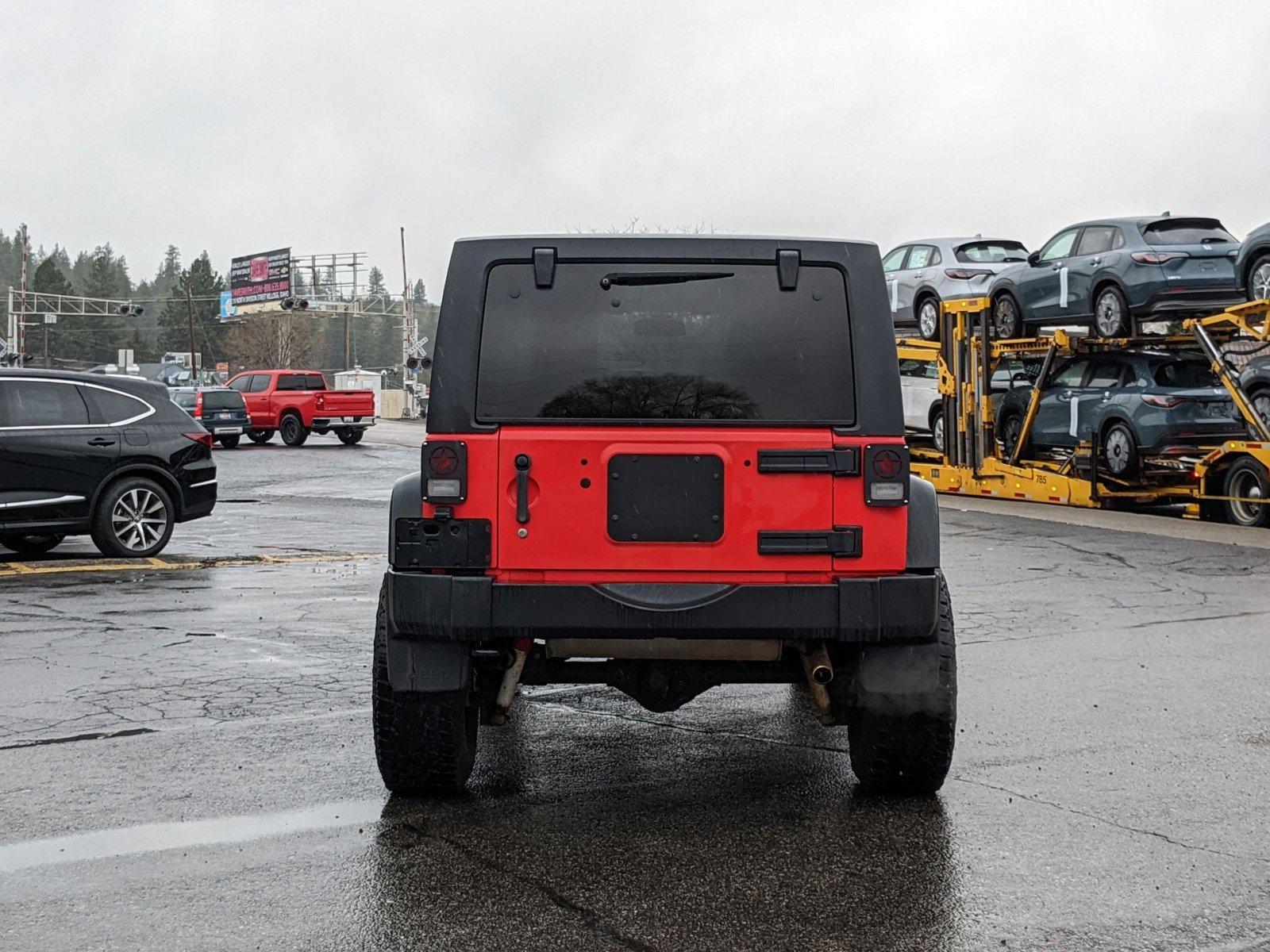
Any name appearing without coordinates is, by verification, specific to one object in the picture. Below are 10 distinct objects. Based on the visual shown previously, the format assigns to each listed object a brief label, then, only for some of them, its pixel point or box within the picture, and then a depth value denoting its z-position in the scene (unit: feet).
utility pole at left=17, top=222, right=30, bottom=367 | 279.77
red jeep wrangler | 16.21
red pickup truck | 130.62
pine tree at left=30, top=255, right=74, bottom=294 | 371.35
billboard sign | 338.54
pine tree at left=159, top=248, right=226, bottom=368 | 401.29
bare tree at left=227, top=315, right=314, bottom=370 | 357.20
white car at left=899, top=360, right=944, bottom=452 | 75.87
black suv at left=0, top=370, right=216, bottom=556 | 42.22
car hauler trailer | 54.70
